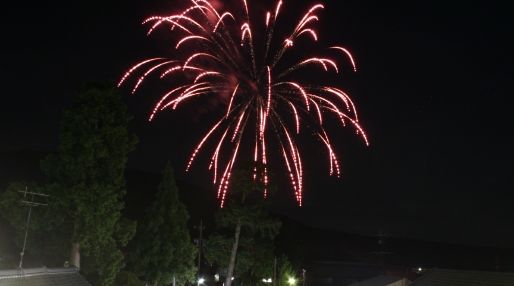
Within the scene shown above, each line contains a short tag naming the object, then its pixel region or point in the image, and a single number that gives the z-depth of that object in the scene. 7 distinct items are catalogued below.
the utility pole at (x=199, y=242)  34.25
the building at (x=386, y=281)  37.37
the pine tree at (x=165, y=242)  28.92
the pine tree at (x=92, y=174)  21.83
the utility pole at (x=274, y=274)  37.63
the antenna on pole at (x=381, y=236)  53.83
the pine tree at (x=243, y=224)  32.72
